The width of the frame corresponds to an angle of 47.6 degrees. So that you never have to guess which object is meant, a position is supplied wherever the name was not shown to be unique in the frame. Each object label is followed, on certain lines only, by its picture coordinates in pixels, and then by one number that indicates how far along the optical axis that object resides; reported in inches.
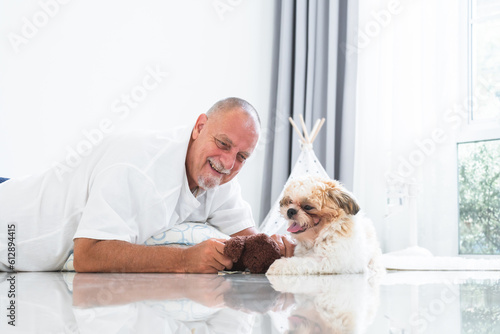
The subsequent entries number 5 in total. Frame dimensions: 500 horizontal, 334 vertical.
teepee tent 122.6
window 128.0
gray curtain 145.0
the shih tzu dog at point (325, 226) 63.7
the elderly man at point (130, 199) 62.4
